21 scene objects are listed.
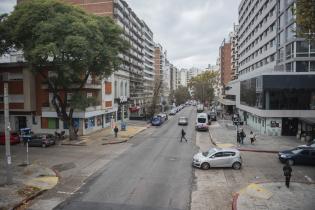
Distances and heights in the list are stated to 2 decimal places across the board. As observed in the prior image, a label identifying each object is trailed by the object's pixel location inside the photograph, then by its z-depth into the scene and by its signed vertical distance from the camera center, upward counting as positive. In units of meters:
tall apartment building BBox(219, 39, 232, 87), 85.13 +14.19
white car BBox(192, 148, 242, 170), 16.07 -4.33
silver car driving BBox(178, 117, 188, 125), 37.83 -3.62
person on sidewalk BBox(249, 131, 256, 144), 23.56 -4.06
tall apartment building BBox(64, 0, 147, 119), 41.82 +13.53
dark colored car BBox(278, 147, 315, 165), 17.01 -4.38
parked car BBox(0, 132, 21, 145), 24.05 -4.12
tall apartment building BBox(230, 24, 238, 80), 75.12 +15.79
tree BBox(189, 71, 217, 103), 81.44 +5.07
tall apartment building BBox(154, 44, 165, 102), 93.45 +16.24
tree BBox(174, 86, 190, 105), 94.78 +1.99
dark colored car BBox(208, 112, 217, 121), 42.15 -3.26
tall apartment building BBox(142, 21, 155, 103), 70.35 +12.67
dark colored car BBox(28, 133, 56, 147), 22.70 -4.10
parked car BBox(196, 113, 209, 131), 32.26 -3.37
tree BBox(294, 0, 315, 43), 12.68 +4.89
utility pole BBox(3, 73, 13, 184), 13.12 -2.32
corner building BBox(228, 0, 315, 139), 26.53 +2.07
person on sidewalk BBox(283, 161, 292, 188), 12.92 -4.31
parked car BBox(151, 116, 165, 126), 37.63 -3.60
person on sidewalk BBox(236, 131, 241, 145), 23.85 -4.11
